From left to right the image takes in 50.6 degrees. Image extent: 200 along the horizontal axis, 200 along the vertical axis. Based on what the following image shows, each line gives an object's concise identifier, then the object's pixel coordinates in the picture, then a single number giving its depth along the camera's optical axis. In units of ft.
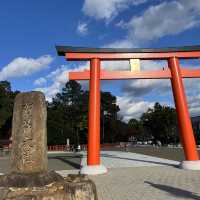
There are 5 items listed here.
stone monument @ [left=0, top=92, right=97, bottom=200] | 10.92
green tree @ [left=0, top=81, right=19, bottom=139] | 116.27
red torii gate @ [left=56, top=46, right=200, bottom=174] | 31.10
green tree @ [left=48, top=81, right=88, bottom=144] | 128.87
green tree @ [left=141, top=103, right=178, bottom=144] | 134.72
